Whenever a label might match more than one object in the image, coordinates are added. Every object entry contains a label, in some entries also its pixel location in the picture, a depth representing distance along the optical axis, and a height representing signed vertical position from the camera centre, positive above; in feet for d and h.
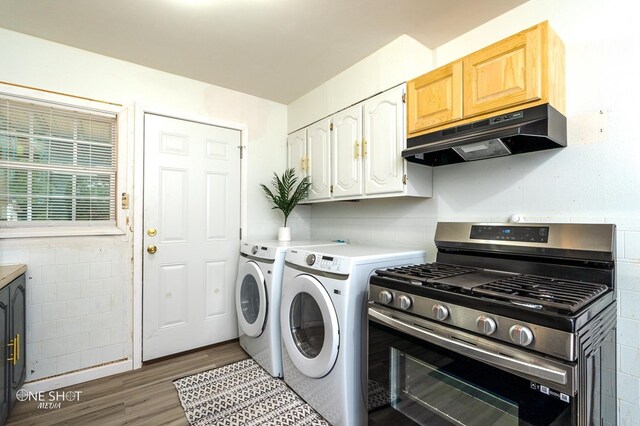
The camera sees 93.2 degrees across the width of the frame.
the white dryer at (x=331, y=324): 5.28 -2.09
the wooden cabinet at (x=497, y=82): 4.55 +2.26
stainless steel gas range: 2.99 -1.38
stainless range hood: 4.51 +1.29
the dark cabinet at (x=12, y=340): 5.16 -2.42
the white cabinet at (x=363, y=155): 6.65 +1.54
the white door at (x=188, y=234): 8.23 -0.59
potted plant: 9.58 +0.68
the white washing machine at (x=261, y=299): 7.22 -2.22
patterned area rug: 5.89 -4.00
